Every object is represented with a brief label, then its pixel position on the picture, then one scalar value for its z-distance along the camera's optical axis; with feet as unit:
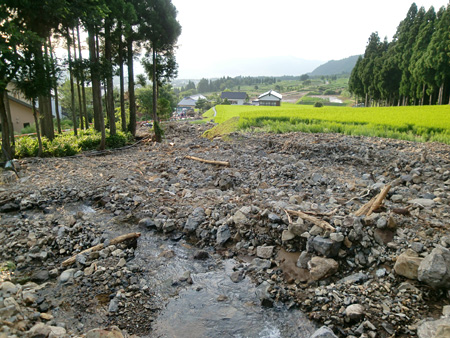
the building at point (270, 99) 240.51
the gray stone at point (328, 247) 16.93
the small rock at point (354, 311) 12.83
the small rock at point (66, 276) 16.56
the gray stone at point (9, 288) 13.85
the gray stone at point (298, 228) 18.71
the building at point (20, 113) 110.01
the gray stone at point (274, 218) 20.56
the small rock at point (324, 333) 12.00
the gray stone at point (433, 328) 10.70
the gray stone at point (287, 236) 18.95
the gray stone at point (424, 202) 19.97
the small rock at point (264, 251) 18.69
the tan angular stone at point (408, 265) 14.38
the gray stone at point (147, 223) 23.65
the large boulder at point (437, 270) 13.25
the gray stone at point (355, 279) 15.19
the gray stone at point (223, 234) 20.81
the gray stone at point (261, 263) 17.67
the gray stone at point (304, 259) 17.22
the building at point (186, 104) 309.79
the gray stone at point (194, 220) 22.48
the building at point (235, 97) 308.81
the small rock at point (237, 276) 16.97
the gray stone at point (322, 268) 15.97
